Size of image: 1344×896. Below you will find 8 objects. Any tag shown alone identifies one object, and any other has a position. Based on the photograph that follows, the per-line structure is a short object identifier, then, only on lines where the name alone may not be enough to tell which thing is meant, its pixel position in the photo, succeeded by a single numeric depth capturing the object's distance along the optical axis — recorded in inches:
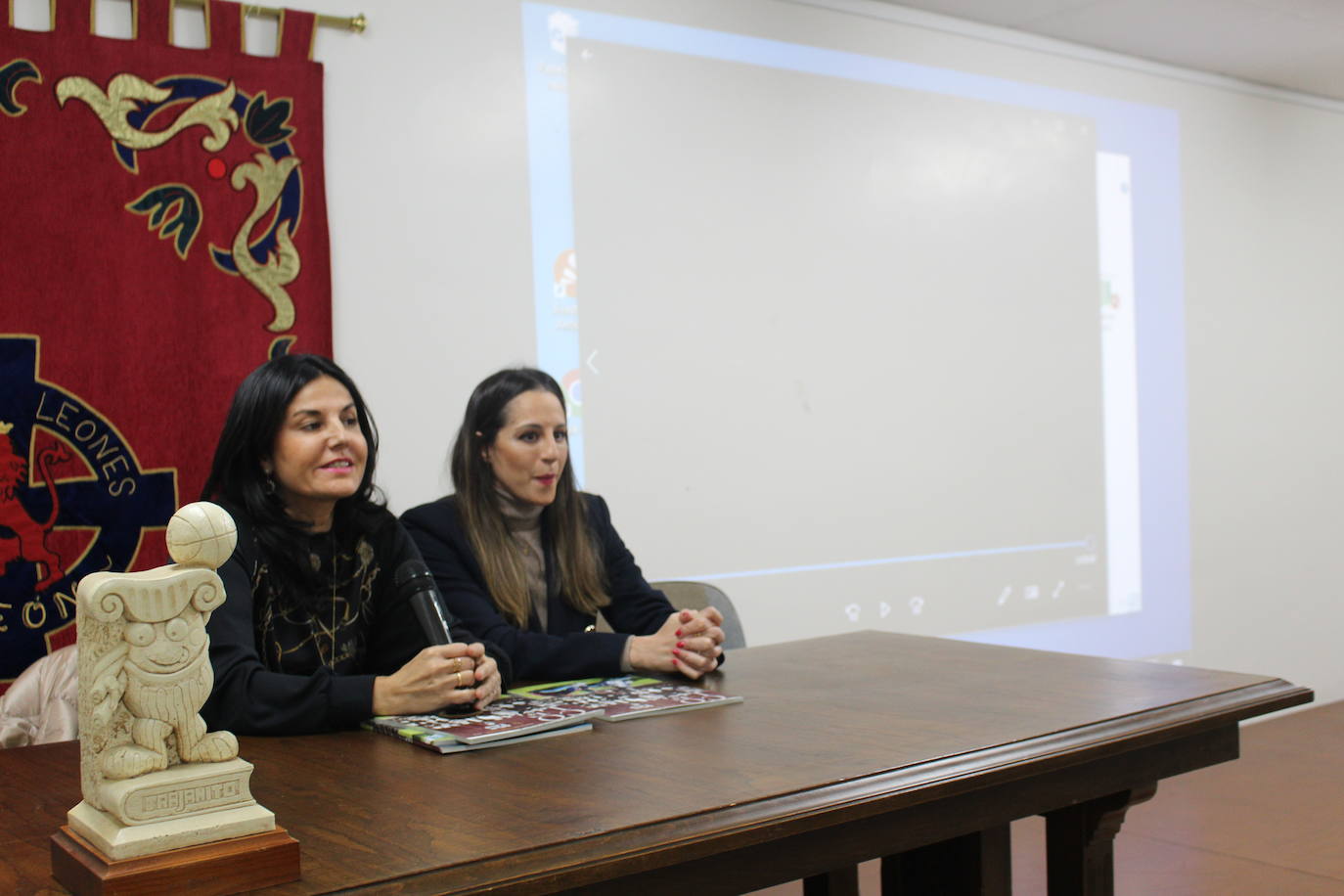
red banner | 105.7
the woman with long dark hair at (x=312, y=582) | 69.4
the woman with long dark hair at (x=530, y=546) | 88.6
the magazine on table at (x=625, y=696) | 73.1
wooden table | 48.0
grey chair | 116.1
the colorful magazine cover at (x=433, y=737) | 63.9
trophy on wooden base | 43.1
